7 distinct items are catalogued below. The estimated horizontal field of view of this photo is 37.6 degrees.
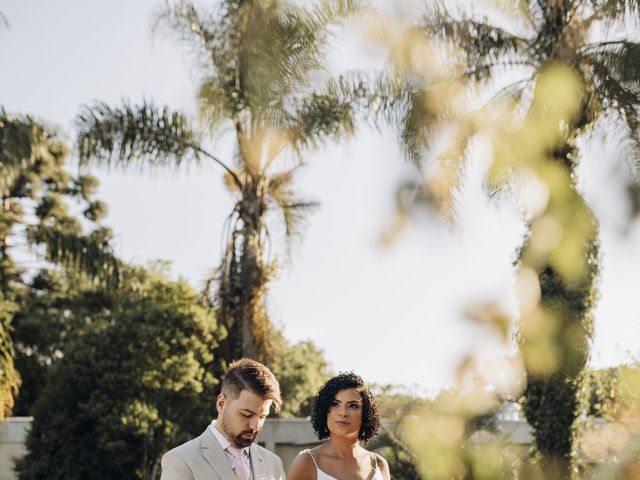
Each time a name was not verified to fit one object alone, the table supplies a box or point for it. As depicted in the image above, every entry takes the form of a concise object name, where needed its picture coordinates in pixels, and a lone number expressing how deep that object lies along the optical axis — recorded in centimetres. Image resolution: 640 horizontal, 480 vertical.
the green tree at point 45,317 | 2897
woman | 528
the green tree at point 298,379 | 2619
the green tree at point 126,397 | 1975
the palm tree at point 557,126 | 1266
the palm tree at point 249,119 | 1459
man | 394
